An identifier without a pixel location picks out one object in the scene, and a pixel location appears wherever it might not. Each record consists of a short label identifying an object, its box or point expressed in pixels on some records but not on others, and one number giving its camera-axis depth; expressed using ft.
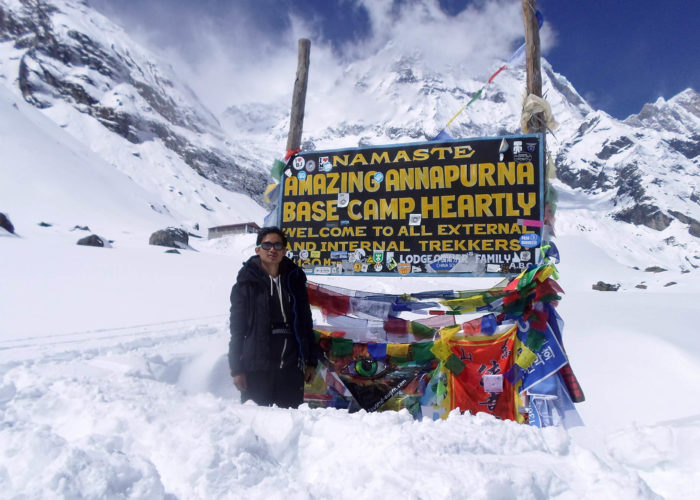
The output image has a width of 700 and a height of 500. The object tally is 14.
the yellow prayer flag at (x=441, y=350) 12.07
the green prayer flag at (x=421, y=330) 12.69
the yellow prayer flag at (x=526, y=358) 11.23
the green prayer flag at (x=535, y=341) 11.27
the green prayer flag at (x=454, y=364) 11.93
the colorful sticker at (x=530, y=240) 12.72
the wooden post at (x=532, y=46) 14.44
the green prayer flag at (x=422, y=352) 12.42
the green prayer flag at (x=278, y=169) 15.72
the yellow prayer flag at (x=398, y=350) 12.57
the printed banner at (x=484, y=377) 11.69
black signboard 13.05
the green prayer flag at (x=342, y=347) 12.96
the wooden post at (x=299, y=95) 17.43
